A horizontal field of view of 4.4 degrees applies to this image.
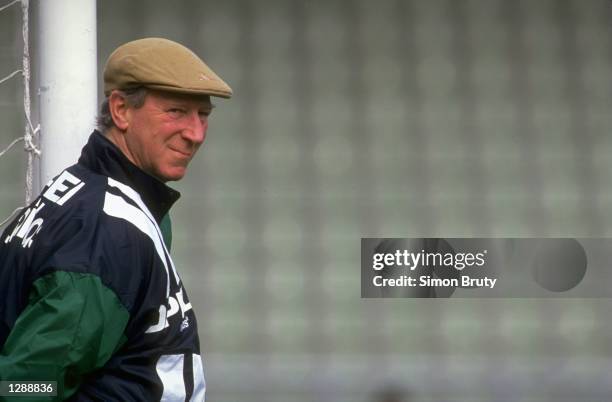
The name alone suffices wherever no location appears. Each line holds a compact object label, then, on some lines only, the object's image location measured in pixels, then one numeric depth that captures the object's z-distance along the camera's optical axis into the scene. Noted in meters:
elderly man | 13.56
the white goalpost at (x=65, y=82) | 14.61
